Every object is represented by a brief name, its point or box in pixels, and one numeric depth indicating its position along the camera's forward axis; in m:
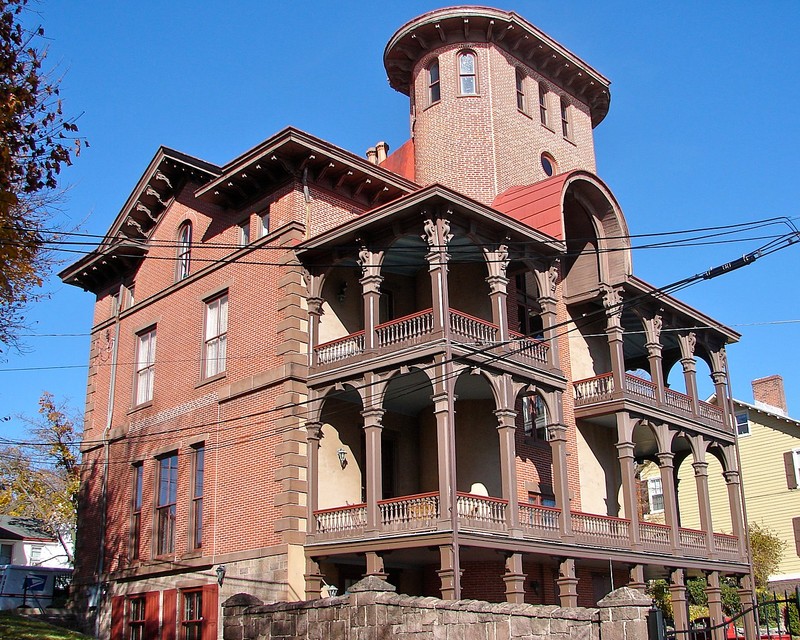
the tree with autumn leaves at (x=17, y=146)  12.59
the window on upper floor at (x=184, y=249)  28.70
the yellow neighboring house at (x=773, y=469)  39.53
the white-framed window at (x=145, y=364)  29.00
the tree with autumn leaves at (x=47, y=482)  48.34
